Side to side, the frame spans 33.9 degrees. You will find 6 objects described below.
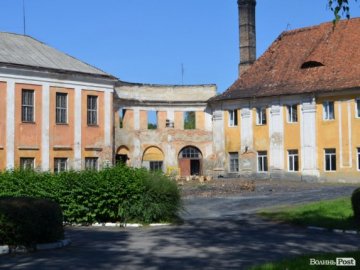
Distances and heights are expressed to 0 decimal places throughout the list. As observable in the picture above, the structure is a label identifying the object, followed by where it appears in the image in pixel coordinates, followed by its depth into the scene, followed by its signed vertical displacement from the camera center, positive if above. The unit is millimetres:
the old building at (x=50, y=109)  35062 +4335
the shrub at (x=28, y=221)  12523 -945
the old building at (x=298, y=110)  39344 +4611
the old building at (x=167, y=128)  45344 +3778
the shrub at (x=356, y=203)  16891 -835
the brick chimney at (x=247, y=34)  50156 +12040
